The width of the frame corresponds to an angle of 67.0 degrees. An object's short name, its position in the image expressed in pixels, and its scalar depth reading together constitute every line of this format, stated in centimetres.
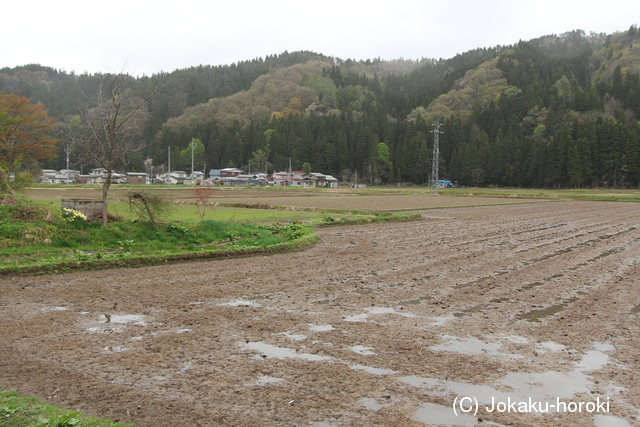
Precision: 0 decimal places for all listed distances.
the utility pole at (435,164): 6412
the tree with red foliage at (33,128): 3262
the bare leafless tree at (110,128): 1438
